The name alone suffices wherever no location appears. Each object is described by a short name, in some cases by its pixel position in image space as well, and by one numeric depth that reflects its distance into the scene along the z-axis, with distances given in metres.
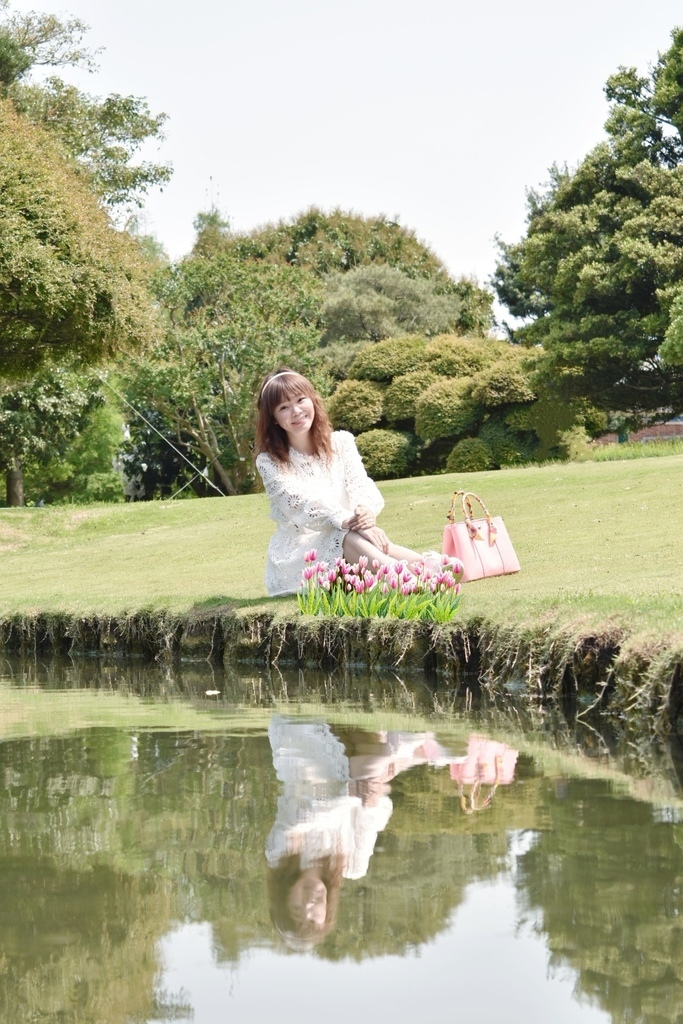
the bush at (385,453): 32.62
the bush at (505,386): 31.16
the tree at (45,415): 33.81
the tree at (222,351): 35.00
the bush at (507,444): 31.39
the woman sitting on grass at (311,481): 8.98
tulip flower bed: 8.05
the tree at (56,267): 18.58
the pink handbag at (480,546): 9.74
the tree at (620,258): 28.25
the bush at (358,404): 33.72
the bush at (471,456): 31.33
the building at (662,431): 46.99
